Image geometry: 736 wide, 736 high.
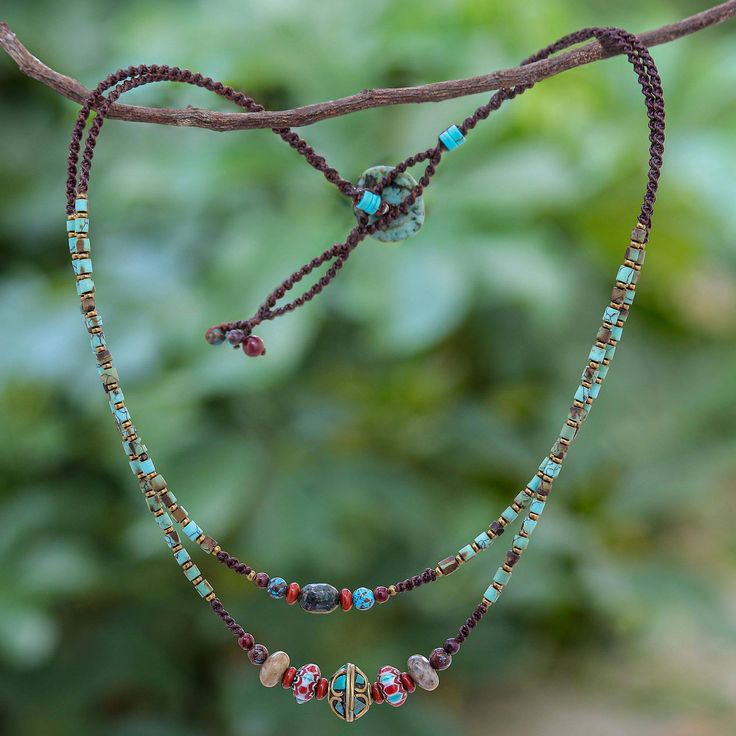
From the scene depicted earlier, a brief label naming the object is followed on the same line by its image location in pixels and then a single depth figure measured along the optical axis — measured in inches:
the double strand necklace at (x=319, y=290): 22.2
